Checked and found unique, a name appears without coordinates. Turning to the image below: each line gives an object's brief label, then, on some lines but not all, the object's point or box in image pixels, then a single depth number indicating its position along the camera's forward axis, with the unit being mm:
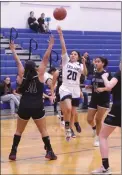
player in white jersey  8180
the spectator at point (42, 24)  17480
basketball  8031
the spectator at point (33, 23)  17516
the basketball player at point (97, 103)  7405
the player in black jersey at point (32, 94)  6410
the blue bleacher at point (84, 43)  16297
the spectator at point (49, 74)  11766
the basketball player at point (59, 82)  8971
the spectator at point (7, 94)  11852
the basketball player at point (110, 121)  5672
